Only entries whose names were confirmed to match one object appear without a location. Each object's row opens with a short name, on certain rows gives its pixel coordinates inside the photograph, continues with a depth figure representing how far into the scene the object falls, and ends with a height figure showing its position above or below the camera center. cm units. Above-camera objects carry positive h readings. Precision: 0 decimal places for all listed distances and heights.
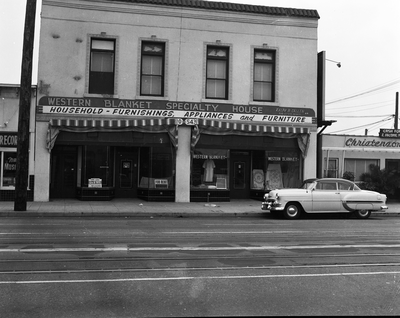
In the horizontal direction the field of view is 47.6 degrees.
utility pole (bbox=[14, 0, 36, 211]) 1614 +218
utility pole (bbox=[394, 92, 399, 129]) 3888 +556
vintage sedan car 1633 -72
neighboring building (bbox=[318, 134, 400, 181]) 2431 +148
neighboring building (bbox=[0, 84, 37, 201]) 1906 +127
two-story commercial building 1958 +354
